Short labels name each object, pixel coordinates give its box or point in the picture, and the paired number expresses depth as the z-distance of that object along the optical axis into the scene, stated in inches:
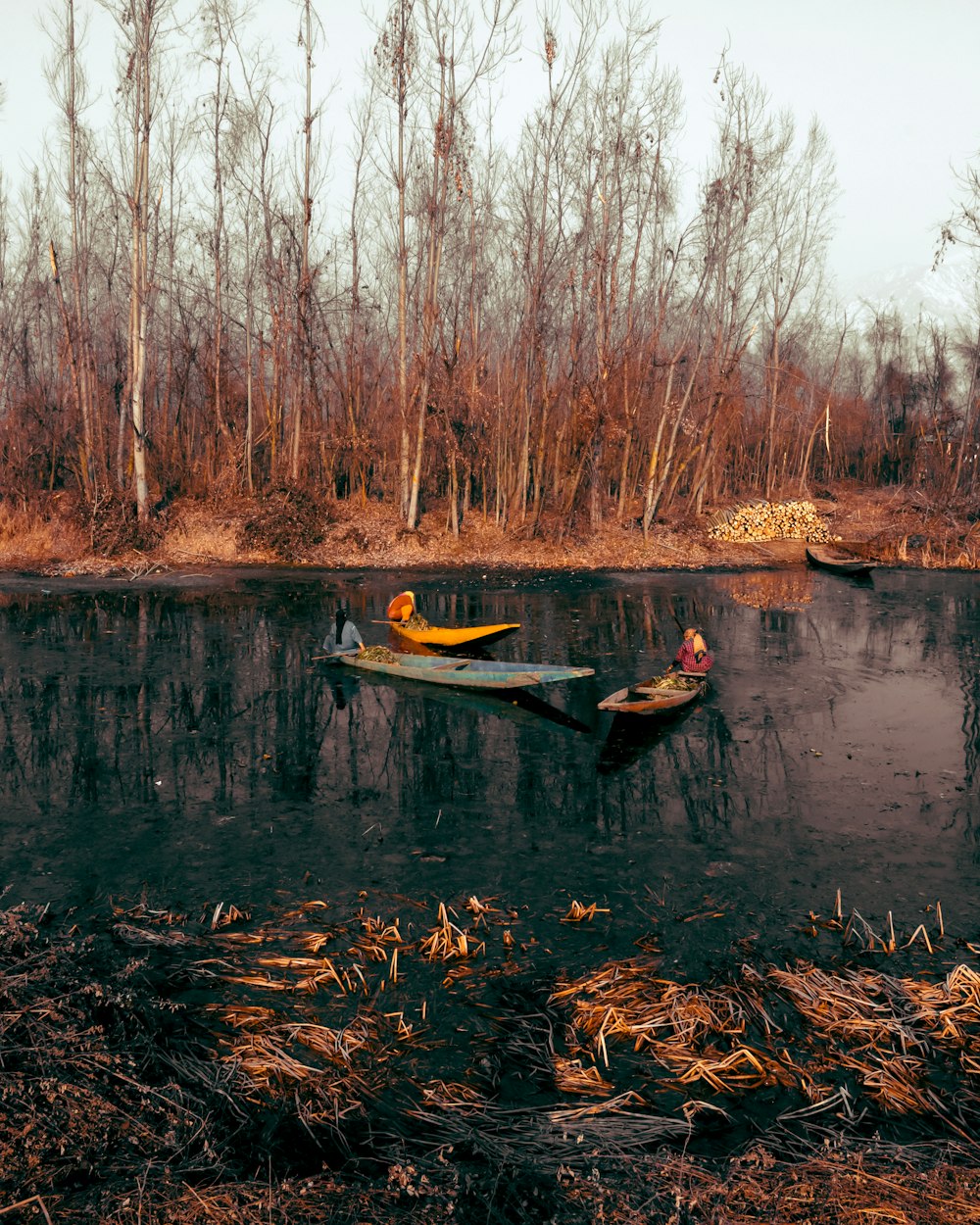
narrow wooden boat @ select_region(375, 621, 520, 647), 572.4
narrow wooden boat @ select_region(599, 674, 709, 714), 431.8
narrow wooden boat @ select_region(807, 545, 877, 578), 958.4
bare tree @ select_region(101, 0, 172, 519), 946.7
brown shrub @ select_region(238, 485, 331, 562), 1031.0
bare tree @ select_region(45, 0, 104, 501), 1018.1
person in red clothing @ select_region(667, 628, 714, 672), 502.9
